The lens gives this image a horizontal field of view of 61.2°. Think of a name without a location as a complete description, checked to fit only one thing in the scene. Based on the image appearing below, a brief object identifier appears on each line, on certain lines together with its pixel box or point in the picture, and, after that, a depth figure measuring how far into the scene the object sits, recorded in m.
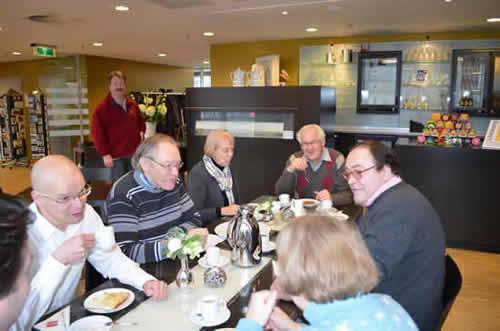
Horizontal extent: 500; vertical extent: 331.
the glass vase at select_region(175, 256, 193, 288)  1.61
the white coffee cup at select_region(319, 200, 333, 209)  2.73
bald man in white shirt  1.46
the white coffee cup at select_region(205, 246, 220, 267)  1.83
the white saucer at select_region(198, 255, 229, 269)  1.81
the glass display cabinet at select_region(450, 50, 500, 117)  6.40
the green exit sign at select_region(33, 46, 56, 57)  7.91
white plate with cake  1.41
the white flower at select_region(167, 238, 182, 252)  1.59
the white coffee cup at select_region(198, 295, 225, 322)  1.35
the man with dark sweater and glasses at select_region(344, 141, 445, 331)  1.63
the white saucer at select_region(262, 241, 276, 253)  2.05
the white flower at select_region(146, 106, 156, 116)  4.91
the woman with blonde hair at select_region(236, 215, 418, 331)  1.08
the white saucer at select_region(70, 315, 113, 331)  1.29
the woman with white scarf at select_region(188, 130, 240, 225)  2.79
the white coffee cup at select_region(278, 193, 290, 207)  2.86
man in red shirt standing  4.52
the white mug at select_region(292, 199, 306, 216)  2.66
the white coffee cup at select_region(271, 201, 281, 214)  2.74
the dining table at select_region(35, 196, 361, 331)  1.36
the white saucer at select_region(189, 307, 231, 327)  1.33
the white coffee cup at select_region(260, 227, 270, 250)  2.07
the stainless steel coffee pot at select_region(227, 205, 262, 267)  1.83
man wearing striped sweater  1.91
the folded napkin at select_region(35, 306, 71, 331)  1.30
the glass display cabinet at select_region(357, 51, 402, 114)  7.01
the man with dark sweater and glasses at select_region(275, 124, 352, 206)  3.30
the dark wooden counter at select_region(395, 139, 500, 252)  4.20
